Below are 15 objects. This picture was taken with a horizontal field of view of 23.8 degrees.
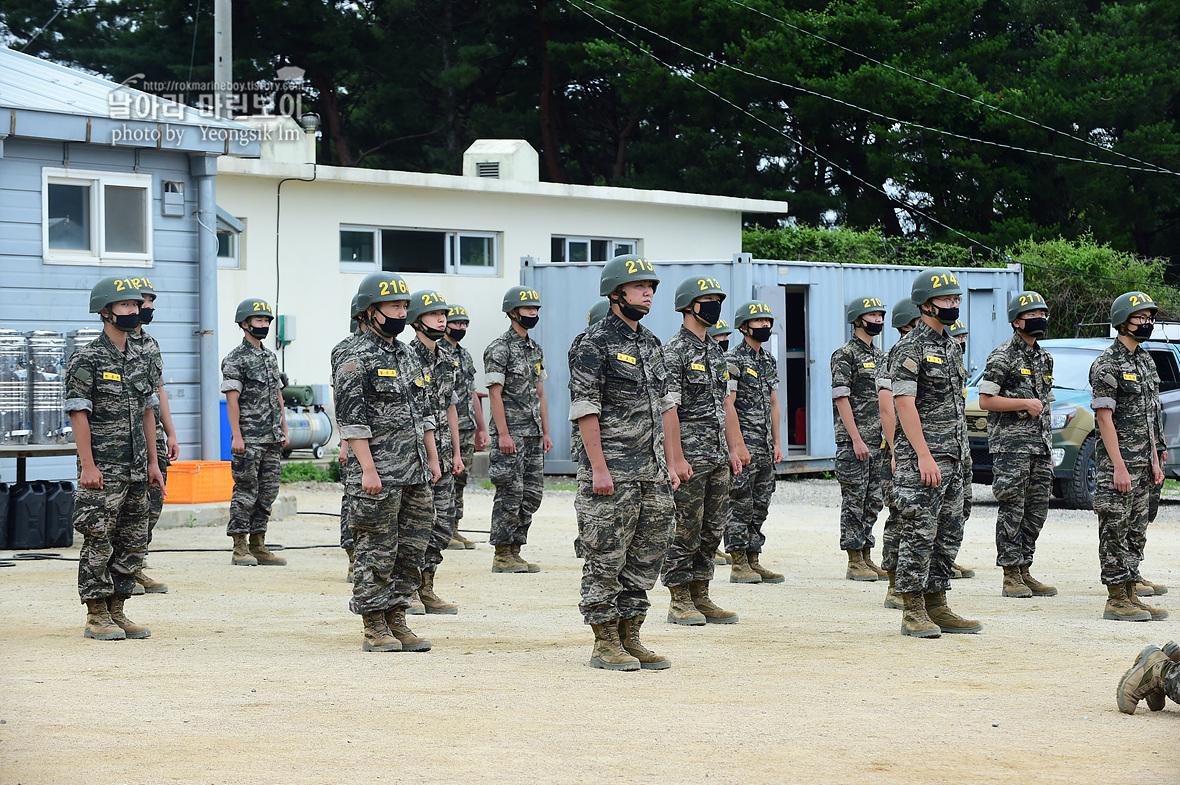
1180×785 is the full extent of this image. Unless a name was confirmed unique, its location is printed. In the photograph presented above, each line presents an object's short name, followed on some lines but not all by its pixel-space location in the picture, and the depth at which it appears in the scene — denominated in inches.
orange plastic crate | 1116.4
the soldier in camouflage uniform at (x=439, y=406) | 700.3
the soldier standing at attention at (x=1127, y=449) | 691.8
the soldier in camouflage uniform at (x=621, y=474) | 553.3
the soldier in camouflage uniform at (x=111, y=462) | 628.3
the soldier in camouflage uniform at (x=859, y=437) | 845.5
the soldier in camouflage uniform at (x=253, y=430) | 893.7
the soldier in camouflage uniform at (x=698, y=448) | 637.5
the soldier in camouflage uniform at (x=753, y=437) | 809.5
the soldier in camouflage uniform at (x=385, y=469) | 589.0
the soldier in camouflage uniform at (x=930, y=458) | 626.5
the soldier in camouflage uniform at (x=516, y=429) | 883.3
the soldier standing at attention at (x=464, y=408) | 873.0
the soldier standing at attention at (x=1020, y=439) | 758.9
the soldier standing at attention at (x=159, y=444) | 740.6
